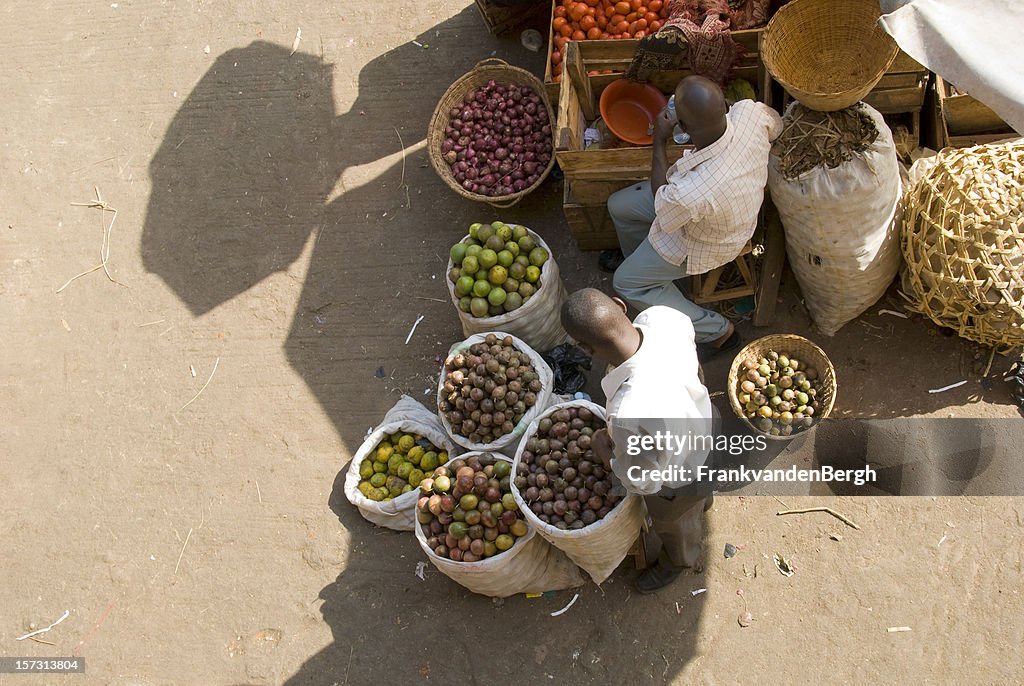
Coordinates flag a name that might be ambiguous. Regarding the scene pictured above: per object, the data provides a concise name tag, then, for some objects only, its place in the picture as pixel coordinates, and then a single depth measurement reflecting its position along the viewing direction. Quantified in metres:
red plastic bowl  4.91
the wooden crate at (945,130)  4.48
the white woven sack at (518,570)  3.97
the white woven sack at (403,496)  4.47
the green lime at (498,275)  4.51
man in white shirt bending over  3.02
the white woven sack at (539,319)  4.54
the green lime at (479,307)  4.50
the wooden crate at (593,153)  4.47
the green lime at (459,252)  4.62
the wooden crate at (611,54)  4.85
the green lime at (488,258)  4.52
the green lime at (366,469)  4.63
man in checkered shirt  3.70
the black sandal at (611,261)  5.16
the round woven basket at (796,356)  4.24
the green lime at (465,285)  4.56
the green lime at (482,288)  4.51
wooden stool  4.62
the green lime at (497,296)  4.50
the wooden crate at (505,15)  6.00
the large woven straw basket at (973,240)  3.85
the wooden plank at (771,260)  4.71
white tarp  3.19
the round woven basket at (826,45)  4.14
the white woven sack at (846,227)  3.91
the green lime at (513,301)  4.51
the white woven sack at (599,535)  3.69
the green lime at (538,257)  4.62
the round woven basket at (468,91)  5.25
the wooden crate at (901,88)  4.31
